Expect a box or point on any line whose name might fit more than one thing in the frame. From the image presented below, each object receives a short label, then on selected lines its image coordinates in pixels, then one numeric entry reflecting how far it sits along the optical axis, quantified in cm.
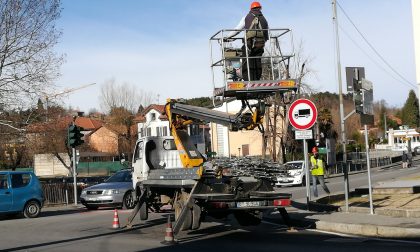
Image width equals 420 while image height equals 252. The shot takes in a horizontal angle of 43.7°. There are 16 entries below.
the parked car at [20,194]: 1745
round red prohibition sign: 1405
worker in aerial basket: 1175
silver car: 1994
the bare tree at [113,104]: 6531
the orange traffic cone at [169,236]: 1040
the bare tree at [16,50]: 2631
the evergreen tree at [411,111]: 11362
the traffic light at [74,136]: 2408
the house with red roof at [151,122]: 6591
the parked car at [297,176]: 3033
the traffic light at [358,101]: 1329
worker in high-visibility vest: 2027
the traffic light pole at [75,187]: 2386
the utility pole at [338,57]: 3275
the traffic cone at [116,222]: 1373
